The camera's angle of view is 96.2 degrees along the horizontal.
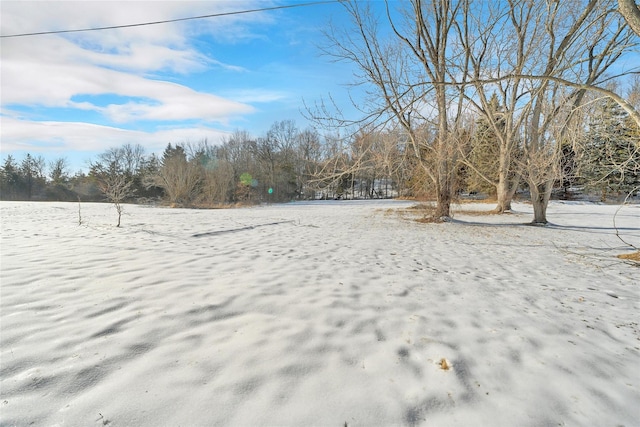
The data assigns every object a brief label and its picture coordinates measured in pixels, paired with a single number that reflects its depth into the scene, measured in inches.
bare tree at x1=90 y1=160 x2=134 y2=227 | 378.6
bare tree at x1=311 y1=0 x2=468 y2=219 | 392.5
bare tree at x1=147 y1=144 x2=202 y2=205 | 1013.2
